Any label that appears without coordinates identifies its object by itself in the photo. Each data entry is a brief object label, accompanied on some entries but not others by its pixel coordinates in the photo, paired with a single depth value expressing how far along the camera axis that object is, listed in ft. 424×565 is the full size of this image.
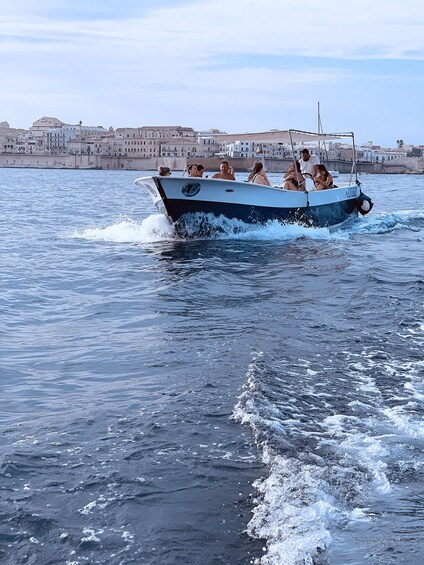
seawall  536.42
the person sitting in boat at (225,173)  60.29
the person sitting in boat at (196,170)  59.41
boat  57.57
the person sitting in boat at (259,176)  62.27
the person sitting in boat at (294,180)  65.21
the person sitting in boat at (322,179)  68.54
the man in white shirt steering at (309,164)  68.80
